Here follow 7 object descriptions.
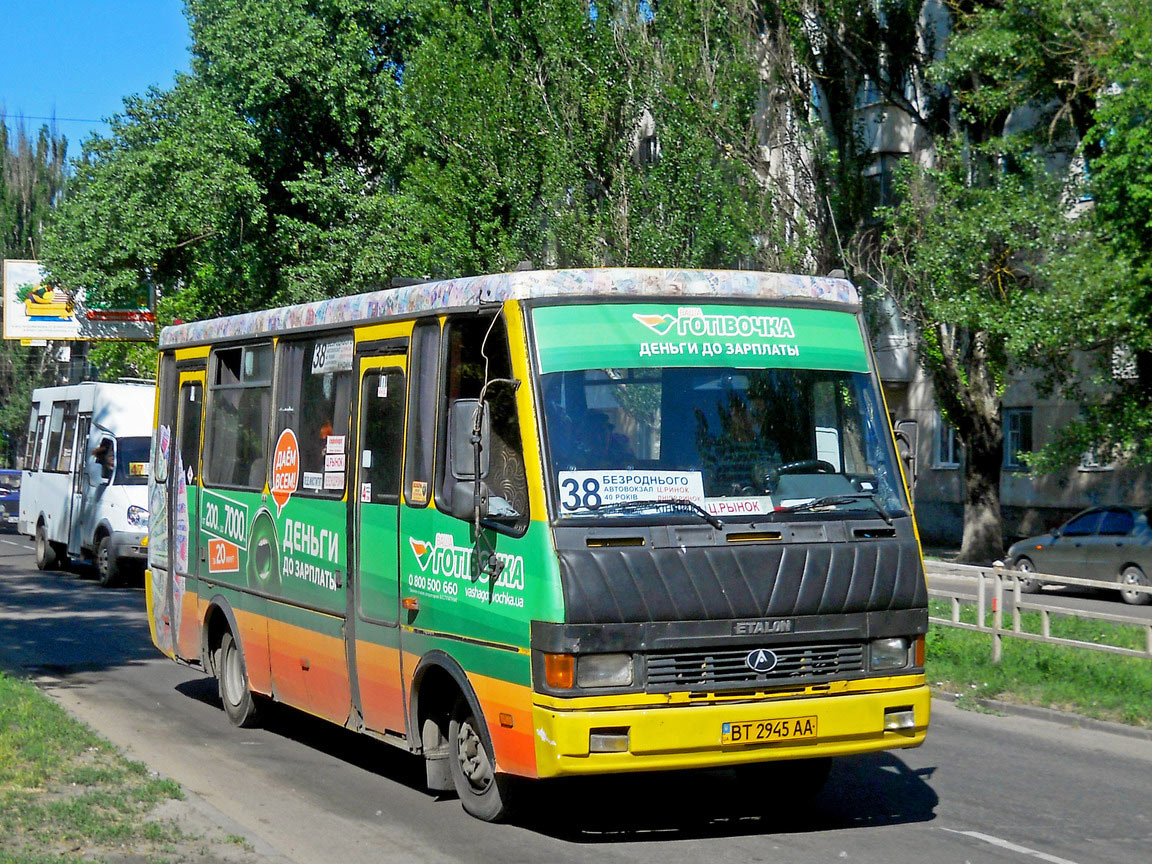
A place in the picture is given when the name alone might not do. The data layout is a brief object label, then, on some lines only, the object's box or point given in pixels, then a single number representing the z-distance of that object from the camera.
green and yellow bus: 7.13
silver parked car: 24.08
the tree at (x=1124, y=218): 21.80
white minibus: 22.83
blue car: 39.88
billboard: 51.47
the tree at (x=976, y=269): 24.80
